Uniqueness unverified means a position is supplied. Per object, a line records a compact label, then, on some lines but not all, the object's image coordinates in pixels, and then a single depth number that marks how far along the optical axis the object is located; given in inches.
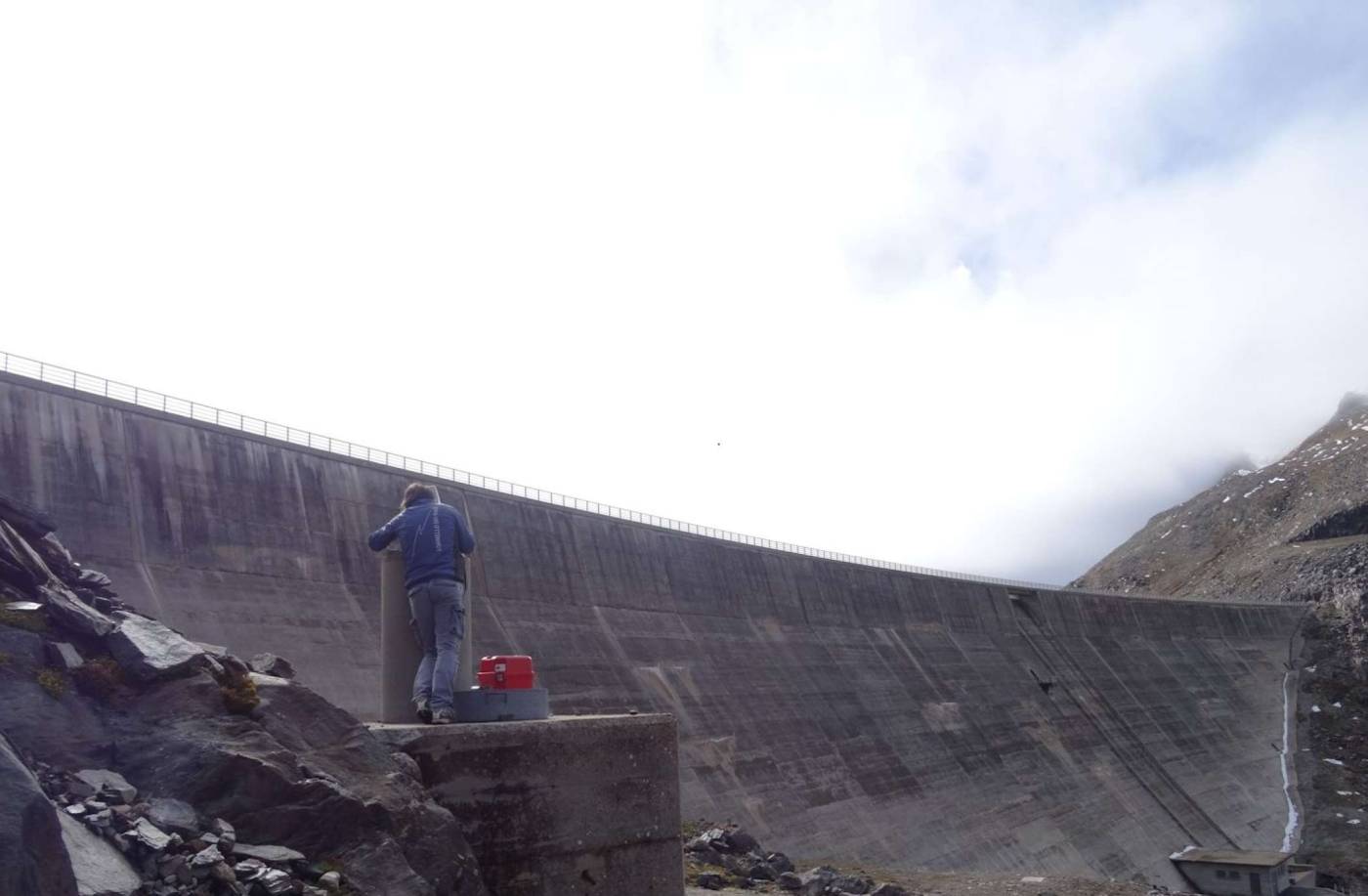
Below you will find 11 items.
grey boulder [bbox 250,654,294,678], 258.5
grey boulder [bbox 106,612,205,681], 225.6
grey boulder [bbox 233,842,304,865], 202.4
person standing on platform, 275.7
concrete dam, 712.4
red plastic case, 278.2
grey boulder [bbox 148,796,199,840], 199.2
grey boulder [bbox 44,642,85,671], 215.8
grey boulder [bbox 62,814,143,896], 177.8
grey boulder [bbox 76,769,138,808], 200.1
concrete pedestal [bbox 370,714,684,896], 248.8
